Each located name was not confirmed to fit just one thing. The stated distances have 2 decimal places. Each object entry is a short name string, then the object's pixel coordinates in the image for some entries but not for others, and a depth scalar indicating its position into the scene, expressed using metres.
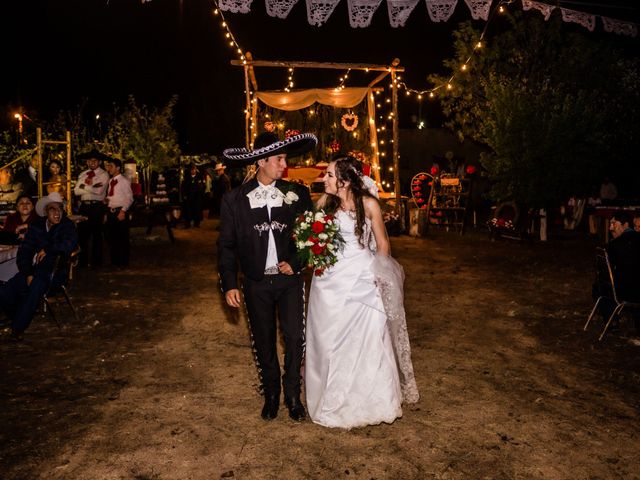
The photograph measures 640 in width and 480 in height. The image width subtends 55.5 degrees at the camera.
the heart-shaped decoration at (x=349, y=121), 17.22
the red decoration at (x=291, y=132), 16.76
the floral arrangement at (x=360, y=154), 16.03
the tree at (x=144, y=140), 22.12
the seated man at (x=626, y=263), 6.34
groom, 4.24
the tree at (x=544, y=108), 14.92
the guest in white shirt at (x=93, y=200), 10.72
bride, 4.20
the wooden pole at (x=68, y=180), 10.88
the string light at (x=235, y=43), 12.41
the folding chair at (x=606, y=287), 6.47
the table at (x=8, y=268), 7.18
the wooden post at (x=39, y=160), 10.30
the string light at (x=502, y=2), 9.46
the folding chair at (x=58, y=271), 6.88
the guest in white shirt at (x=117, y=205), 10.95
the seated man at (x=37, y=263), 6.52
